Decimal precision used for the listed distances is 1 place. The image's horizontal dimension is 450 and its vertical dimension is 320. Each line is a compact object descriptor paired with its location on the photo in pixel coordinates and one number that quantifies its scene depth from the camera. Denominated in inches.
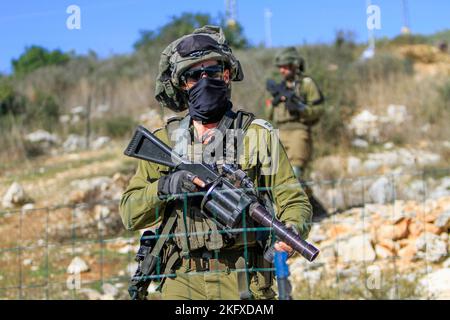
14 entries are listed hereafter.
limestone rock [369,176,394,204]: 383.2
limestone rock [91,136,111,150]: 605.0
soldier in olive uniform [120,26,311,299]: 136.6
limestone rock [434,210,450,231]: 300.4
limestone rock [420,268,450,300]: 241.0
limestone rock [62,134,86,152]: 613.3
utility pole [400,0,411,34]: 925.6
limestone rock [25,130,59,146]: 611.1
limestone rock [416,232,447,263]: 285.3
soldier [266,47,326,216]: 368.2
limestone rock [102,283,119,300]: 285.6
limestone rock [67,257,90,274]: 317.7
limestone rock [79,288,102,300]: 279.7
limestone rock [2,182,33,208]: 441.1
